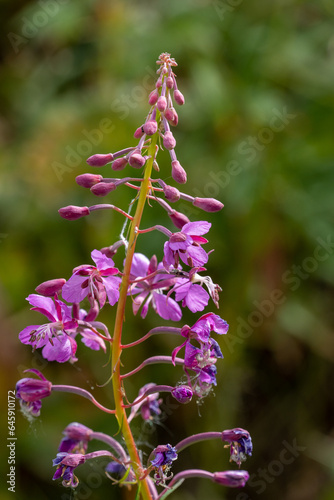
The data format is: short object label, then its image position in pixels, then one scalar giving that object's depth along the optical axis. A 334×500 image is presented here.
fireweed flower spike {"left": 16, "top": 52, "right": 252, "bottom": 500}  0.62
